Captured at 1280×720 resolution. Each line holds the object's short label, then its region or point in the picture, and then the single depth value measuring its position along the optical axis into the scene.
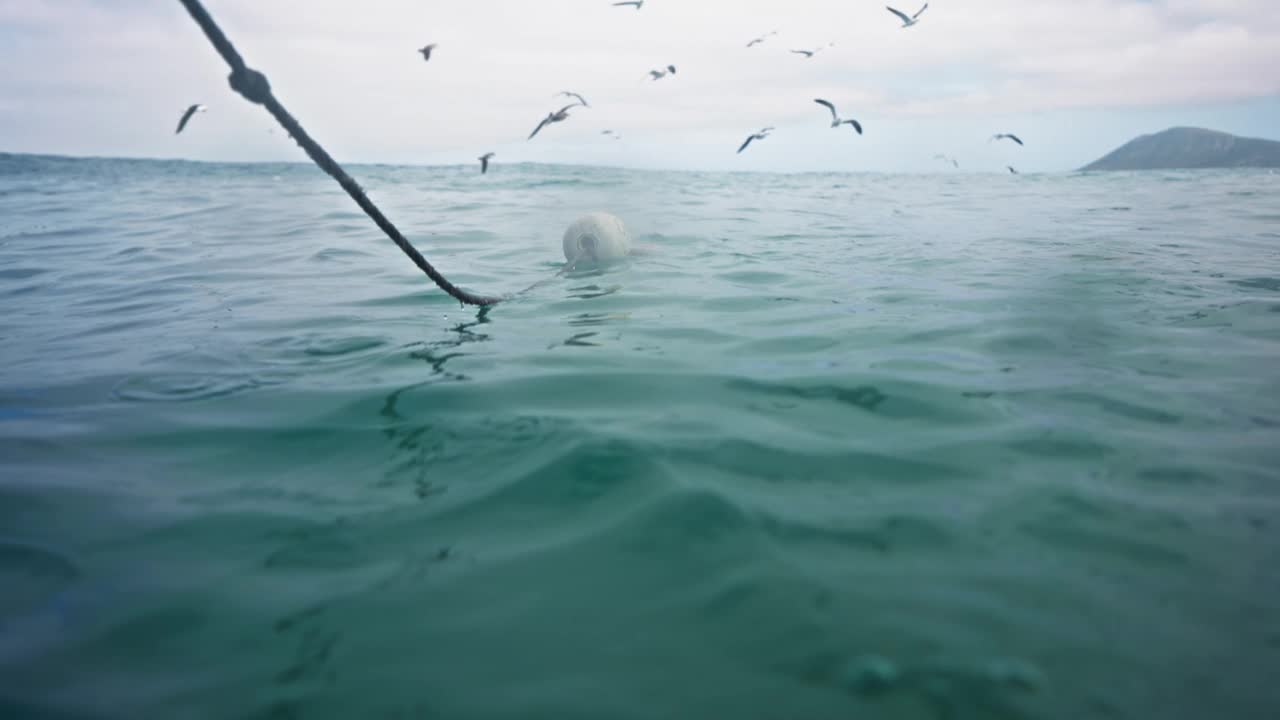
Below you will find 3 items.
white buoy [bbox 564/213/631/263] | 8.37
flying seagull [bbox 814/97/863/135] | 7.51
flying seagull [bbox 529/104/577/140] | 6.91
